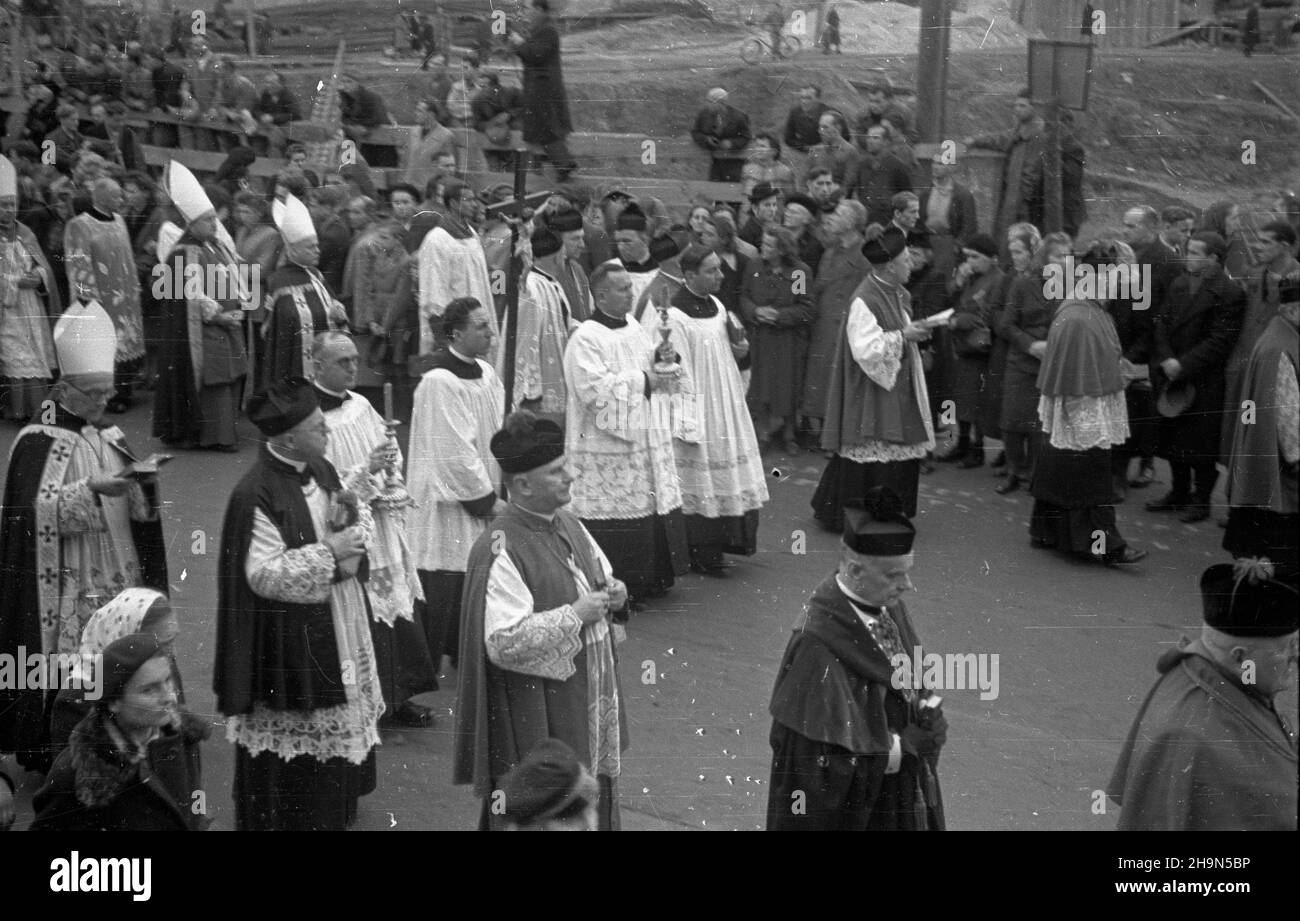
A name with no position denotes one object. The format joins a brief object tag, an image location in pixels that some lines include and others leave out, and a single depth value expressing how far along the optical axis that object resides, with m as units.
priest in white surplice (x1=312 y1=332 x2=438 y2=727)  5.79
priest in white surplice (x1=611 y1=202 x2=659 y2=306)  7.80
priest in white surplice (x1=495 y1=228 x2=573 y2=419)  7.55
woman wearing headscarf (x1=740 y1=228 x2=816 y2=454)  8.40
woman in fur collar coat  4.25
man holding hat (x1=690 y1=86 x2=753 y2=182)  7.34
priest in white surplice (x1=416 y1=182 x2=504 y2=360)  8.00
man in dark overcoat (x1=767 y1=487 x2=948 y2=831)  4.41
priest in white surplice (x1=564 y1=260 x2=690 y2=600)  7.19
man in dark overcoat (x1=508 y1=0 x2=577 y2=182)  6.97
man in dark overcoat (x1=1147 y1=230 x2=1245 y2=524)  7.65
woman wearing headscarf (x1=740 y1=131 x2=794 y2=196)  8.00
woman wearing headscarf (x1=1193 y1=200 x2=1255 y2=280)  7.68
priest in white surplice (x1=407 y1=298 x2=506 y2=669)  6.26
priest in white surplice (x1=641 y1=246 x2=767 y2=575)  7.73
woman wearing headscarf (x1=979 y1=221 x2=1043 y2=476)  8.16
